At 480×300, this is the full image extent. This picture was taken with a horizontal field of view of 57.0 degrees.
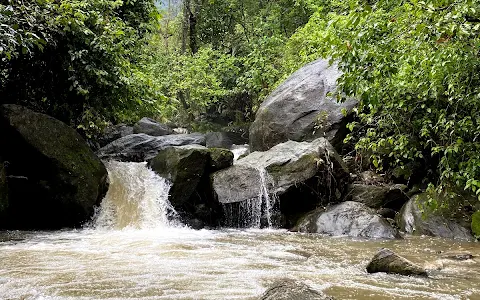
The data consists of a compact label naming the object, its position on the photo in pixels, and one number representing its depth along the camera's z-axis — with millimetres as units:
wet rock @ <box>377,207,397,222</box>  9727
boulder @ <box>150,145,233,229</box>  10203
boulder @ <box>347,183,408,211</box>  9984
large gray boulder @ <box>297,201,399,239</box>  8523
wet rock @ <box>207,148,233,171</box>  10445
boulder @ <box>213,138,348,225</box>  9883
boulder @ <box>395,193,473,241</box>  8297
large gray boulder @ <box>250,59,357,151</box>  11594
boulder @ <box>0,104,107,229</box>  8672
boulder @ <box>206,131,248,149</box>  16072
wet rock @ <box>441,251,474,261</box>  6187
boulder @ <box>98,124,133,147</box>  15672
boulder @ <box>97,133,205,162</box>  13188
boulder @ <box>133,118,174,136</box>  17484
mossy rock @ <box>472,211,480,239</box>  7923
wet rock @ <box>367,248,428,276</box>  5000
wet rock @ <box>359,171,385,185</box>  10813
